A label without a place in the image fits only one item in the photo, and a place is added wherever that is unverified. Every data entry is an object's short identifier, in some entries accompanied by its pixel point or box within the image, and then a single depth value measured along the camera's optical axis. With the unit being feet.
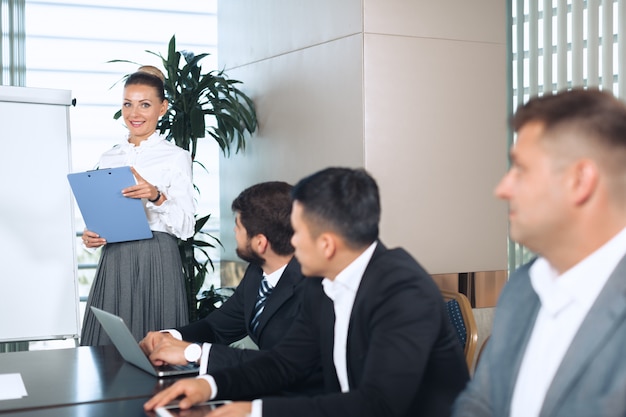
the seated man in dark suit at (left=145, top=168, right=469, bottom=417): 5.87
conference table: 6.36
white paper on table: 6.82
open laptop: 7.56
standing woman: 11.89
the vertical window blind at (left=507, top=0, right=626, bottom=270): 12.92
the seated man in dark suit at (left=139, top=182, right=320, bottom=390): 8.07
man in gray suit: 4.33
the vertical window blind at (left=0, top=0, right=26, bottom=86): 16.65
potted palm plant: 15.69
